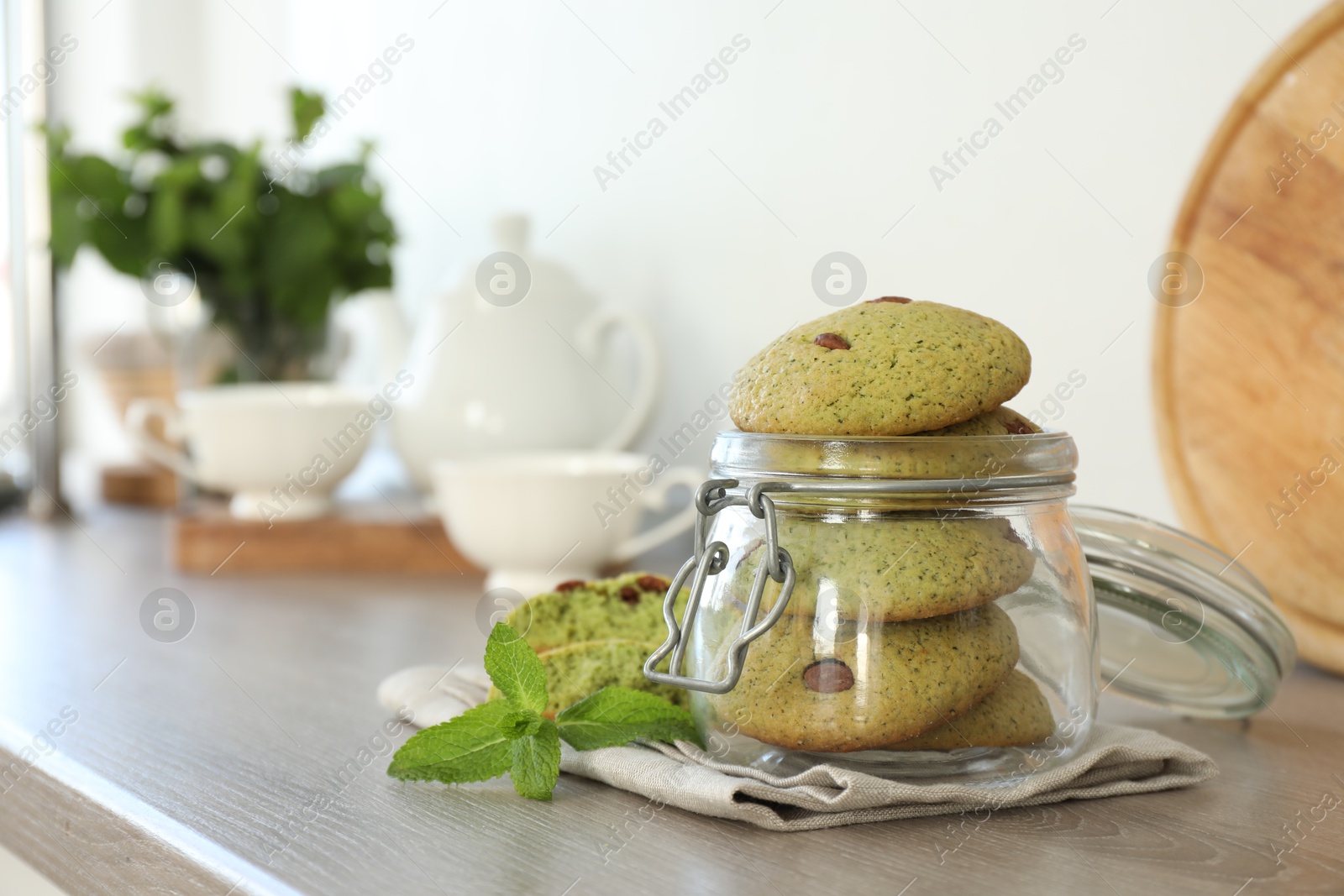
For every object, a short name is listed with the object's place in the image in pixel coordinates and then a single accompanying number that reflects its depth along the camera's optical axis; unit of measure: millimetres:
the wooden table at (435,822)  391
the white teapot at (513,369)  1139
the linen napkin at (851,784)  423
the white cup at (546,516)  951
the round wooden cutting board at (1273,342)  680
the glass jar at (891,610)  424
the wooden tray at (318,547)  1146
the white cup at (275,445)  1184
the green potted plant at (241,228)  1326
